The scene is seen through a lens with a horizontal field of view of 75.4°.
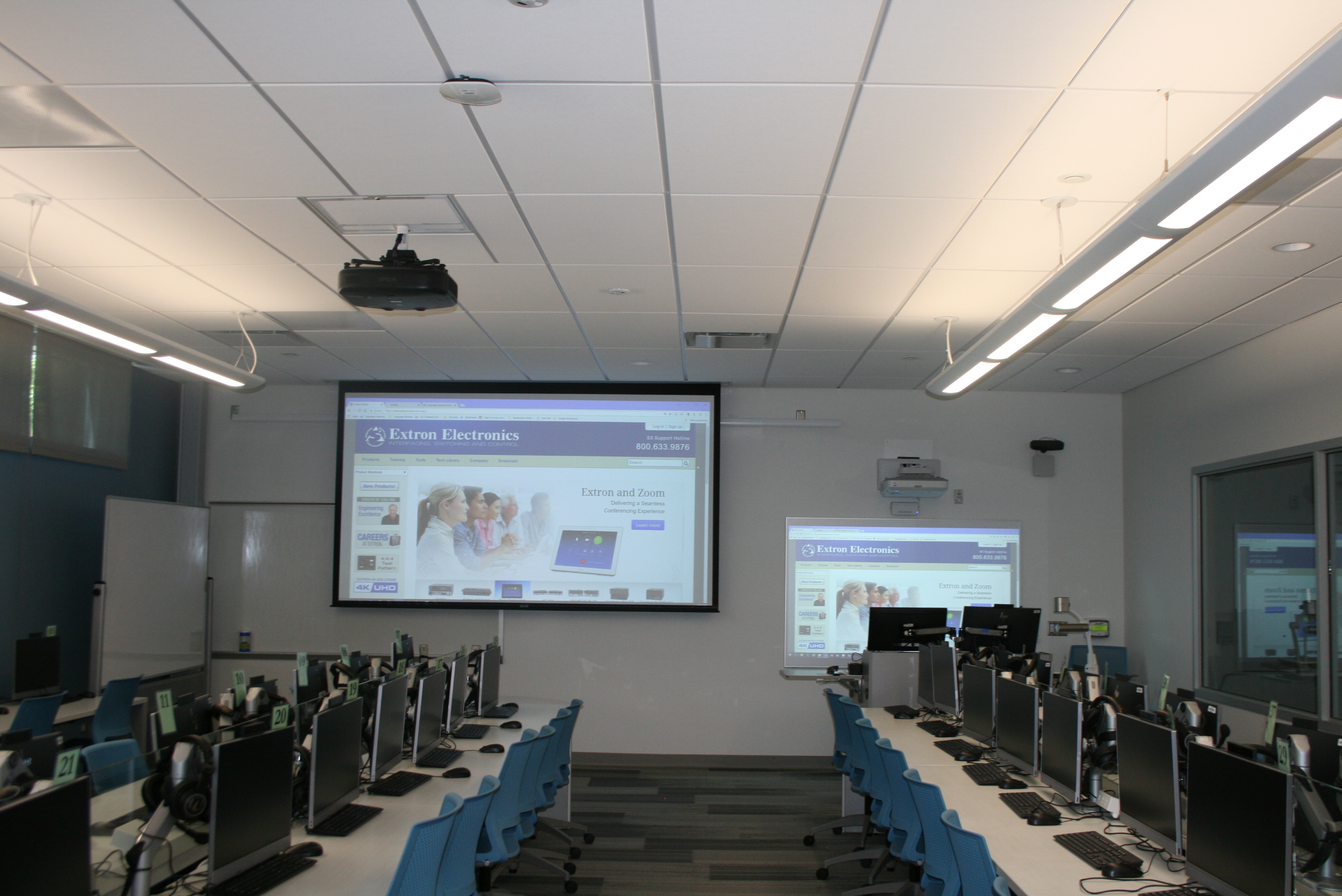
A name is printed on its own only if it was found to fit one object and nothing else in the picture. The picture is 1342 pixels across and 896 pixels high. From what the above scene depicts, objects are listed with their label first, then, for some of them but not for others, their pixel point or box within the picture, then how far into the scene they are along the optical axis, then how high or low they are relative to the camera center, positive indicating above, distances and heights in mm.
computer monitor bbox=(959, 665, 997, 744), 4688 -954
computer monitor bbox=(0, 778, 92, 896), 1836 -723
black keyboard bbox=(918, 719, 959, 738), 5129 -1199
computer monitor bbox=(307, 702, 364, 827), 3125 -919
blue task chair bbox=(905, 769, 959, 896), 3194 -1181
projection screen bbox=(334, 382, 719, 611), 7375 +195
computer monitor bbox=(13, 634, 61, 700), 5598 -1000
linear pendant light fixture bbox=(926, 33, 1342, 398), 1891 +941
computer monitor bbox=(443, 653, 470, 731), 5059 -1008
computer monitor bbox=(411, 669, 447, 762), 4281 -982
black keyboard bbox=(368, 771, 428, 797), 3680 -1147
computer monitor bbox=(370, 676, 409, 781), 3795 -927
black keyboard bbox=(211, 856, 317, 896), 2561 -1098
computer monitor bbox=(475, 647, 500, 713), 5590 -1029
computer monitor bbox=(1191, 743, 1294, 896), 2328 -828
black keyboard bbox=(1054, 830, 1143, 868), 2943 -1114
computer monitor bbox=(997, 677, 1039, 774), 4055 -935
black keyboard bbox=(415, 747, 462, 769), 4211 -1179
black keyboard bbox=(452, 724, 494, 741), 4906 -1209
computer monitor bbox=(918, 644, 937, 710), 5855 -1026
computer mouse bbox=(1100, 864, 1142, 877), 2809 -1094
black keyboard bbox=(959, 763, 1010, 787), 4055 -1164
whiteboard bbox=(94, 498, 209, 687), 6293 -575
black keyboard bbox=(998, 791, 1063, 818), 3525 -1140
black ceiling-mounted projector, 3645 +992
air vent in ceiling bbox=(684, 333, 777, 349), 6020 +1305
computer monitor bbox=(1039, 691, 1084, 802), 3600 -922
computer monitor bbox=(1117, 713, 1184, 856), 2932 -876
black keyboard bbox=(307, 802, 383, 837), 3125 -1125
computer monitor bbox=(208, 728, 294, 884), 2525 -873
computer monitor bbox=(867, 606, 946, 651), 6125 -679
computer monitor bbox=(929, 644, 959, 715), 5430 -954
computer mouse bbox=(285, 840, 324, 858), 2873 -1103
